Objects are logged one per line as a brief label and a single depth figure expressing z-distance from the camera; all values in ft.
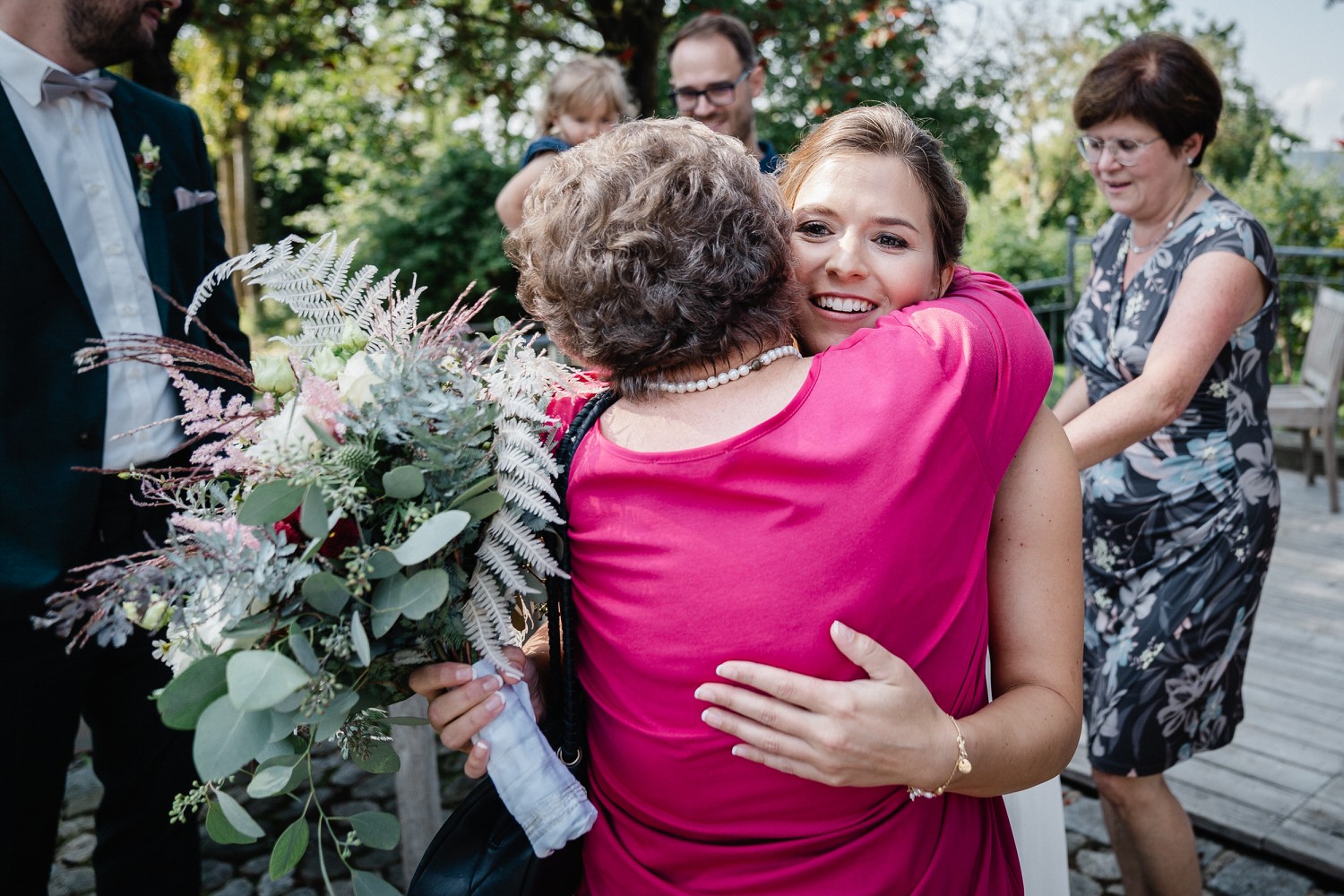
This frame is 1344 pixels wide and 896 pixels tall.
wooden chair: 21.39
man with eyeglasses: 12.13
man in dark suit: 7.72
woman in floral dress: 8.09
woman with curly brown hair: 4.11
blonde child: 12.82
